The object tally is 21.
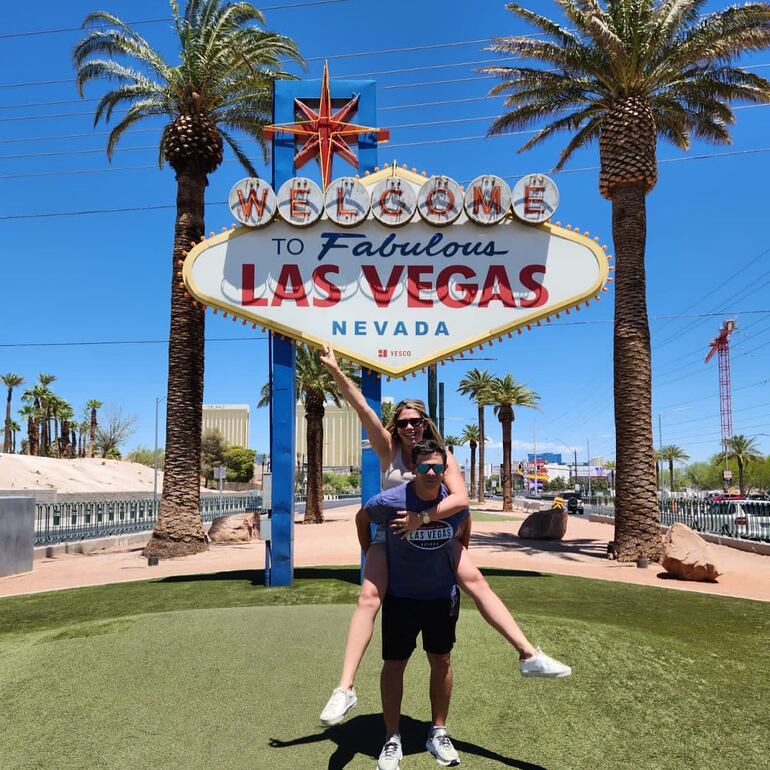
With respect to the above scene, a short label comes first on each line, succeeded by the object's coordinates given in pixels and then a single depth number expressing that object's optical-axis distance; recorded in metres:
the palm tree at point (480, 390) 50.66
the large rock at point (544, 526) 20.03
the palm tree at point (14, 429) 79.31
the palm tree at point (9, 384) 65.34
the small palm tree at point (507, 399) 44.75
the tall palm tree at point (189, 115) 15.79
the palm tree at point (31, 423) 66.78
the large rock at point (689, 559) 10.86
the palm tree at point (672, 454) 95.89
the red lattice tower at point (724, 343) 101.94
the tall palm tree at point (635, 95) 14.40
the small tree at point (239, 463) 102.38
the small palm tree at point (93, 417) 74.69
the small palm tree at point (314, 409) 30.27
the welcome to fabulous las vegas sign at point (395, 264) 8.62
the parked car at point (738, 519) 18.00
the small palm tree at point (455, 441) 76.19
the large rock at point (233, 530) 19.95
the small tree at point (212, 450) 98.56
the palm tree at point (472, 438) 65.12
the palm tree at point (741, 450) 77.44
